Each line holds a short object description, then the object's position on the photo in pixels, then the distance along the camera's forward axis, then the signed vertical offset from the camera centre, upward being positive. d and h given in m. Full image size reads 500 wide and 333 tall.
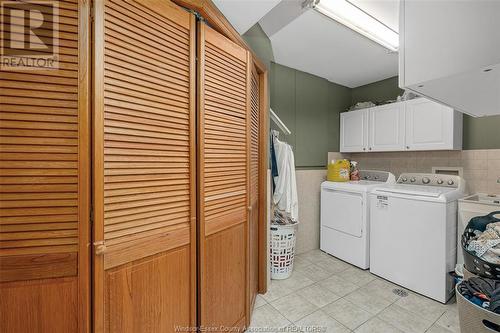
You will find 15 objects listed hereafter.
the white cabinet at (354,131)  3.26 +0.53
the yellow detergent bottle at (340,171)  3.19 -0.10
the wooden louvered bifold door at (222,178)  1.32 -0.10
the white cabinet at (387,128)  2.84 +0.51
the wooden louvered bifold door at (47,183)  0.76 -0.08
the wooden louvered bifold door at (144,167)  0.90 -0.02
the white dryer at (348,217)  2.71 -0.70
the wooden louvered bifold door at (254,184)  1.85 -0.19
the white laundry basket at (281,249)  2.50 -0.99
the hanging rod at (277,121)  2.49 +0.50
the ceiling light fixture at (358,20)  1.69 +1.25
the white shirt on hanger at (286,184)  2.44 -0.23
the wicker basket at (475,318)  0.78 -0.58
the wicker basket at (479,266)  1.04 -0.51
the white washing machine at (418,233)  2.07 -0.71
